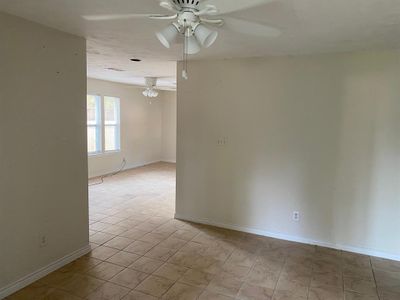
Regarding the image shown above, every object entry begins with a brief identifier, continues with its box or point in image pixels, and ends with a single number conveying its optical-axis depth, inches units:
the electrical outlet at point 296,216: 140.4
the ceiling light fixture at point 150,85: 228.5
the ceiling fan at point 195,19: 64.2
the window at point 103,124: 266.4
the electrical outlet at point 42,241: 104.9
